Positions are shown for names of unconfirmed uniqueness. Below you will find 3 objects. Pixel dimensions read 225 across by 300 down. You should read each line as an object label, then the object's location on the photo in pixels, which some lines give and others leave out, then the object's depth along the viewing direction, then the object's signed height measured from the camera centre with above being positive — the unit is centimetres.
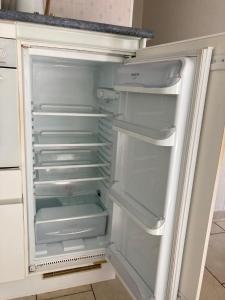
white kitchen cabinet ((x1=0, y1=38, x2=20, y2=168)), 102 -10
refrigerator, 86 -33
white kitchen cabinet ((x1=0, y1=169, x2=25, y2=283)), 114 -65
